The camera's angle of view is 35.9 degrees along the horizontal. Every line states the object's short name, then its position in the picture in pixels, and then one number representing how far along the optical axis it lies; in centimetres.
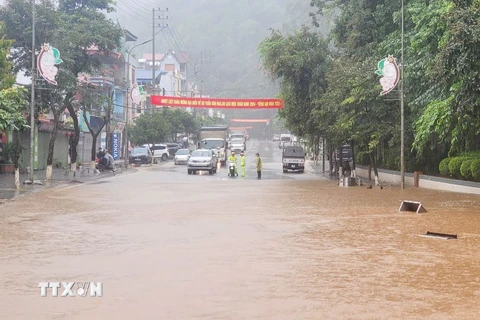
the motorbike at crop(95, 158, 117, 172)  4844
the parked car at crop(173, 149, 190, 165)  6419
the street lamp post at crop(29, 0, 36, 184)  3241
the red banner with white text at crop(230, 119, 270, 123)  14202
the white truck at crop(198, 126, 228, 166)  6419
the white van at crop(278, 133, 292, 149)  10665
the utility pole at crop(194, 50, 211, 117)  14244
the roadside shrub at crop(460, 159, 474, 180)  3039
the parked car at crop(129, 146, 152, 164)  6372
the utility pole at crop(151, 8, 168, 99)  7484
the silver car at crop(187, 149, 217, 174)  4769
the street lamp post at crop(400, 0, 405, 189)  3284
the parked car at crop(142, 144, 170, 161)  7256
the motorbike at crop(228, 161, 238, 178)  4534
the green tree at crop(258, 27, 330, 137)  4538
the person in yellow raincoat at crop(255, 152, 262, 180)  4366
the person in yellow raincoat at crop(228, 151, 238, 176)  4506
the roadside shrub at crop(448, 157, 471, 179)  3178
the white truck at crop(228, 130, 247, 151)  8512
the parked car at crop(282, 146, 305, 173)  5334
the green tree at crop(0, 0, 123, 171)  3706
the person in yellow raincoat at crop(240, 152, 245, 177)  4462
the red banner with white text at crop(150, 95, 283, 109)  6238
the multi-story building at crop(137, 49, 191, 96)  11281
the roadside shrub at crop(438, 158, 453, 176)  3366
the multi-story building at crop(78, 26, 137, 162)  6381
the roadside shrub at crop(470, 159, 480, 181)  2939
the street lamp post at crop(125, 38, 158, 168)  5534
